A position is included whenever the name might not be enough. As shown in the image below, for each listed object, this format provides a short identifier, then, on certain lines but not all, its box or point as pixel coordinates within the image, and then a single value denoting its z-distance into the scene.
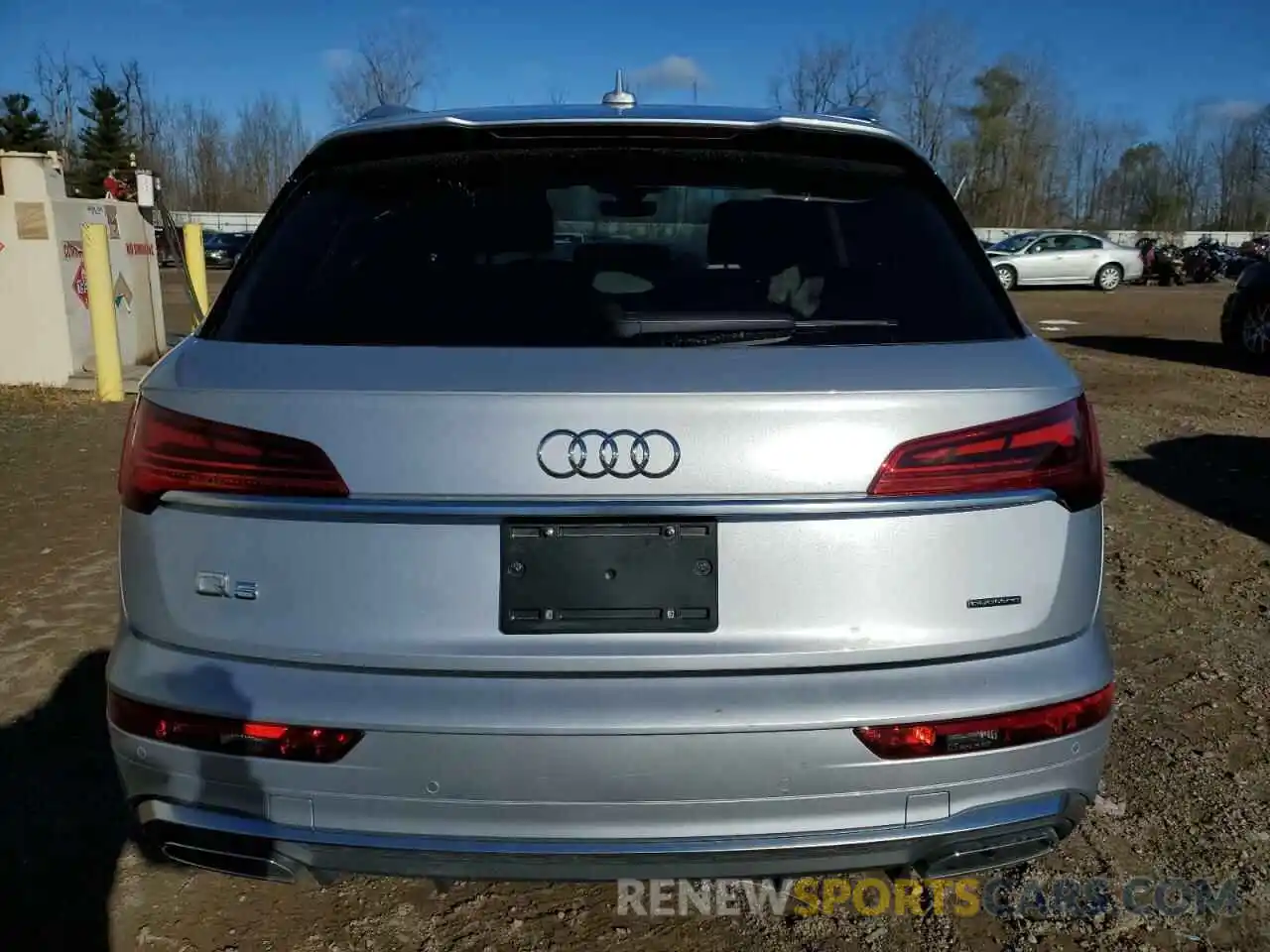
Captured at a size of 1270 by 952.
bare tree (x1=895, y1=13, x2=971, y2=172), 61.03
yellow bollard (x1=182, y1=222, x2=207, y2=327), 12.36
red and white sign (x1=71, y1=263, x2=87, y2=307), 10.33
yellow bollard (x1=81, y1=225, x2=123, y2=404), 9.63
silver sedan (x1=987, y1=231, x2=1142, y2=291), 28.89
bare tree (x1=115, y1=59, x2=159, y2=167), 65.75
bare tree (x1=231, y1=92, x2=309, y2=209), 74.19
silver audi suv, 1.79
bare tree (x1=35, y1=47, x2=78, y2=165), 66.19
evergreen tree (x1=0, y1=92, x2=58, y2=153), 58.97
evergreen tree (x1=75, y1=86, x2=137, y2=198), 62.38
